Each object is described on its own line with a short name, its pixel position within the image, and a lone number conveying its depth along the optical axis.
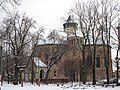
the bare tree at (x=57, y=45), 35.01
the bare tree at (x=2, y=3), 10.22
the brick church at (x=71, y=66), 42.71
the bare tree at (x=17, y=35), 27.45
